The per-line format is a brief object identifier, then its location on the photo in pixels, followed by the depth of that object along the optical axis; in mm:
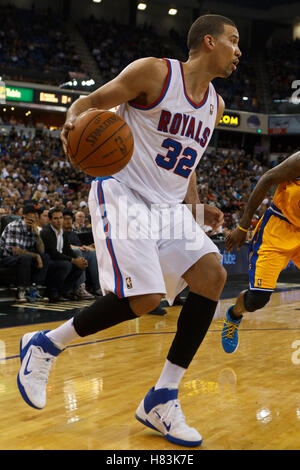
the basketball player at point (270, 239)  3965
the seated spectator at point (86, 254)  8094
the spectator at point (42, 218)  8555
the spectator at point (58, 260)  7566
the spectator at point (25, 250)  7336
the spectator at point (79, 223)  9398
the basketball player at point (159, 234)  2432
